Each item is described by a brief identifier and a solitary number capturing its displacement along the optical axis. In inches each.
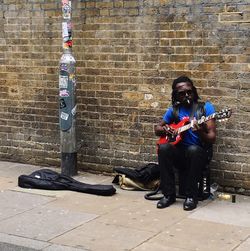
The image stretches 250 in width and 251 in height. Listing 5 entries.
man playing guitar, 245.8
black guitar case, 267.7
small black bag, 272.7
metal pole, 286.2
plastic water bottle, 260.7
